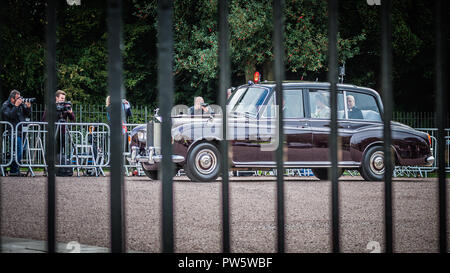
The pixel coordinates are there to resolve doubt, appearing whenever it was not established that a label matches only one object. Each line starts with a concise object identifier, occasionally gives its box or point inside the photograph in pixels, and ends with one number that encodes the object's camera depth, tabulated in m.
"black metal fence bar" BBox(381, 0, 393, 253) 6.49
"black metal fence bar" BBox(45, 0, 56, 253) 6.22
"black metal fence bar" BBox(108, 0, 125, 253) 5.96
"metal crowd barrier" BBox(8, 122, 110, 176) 25.27
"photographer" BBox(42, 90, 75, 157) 25.25
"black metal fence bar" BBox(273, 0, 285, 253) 6.25
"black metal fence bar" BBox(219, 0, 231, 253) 6.03
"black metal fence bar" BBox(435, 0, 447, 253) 6.67
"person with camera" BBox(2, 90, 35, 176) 25.34
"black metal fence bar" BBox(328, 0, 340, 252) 6.43
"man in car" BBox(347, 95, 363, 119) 24.66
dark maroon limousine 23.46
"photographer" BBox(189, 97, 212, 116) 25.32
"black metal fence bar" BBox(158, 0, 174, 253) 5.94
